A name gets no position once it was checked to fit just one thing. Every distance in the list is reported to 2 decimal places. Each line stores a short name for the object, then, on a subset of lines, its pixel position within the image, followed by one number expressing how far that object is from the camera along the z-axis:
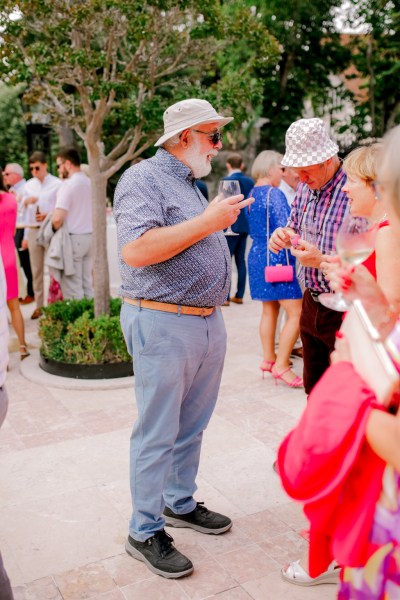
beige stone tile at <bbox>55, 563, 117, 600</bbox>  2.77
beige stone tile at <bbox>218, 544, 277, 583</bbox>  2.90
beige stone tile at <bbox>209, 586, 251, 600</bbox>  2.74
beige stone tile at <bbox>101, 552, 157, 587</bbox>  2.87
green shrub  5.66
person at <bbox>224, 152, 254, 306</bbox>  8.88
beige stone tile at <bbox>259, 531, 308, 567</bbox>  3.04
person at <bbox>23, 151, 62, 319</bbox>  8.00
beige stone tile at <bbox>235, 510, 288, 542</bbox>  3.23
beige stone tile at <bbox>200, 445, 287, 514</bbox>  3.56
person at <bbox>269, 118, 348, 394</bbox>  3.42
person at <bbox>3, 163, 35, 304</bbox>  9.09
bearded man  2.70
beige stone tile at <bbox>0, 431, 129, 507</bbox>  3.72
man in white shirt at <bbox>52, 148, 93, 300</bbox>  7.04
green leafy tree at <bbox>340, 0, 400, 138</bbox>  16.73
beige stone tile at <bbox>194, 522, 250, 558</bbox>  3.10
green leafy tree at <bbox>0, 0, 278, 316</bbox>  5.27
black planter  5.59
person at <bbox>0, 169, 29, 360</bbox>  5.72
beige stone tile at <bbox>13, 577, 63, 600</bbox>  2.75
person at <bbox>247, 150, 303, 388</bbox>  5.41
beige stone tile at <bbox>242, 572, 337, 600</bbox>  2.77
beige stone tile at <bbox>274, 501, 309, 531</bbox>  3.32
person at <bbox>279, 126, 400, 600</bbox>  1.52
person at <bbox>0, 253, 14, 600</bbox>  2.17
